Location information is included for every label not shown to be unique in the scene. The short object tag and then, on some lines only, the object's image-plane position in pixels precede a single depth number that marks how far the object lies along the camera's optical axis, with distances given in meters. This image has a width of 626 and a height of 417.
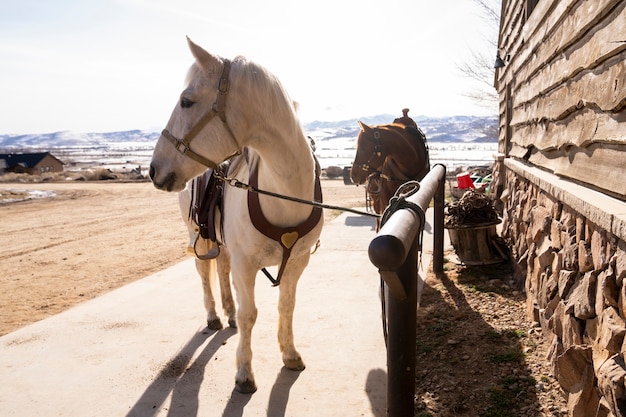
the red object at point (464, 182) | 8.20
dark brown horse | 5.39
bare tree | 18.69
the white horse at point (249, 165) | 2.37
